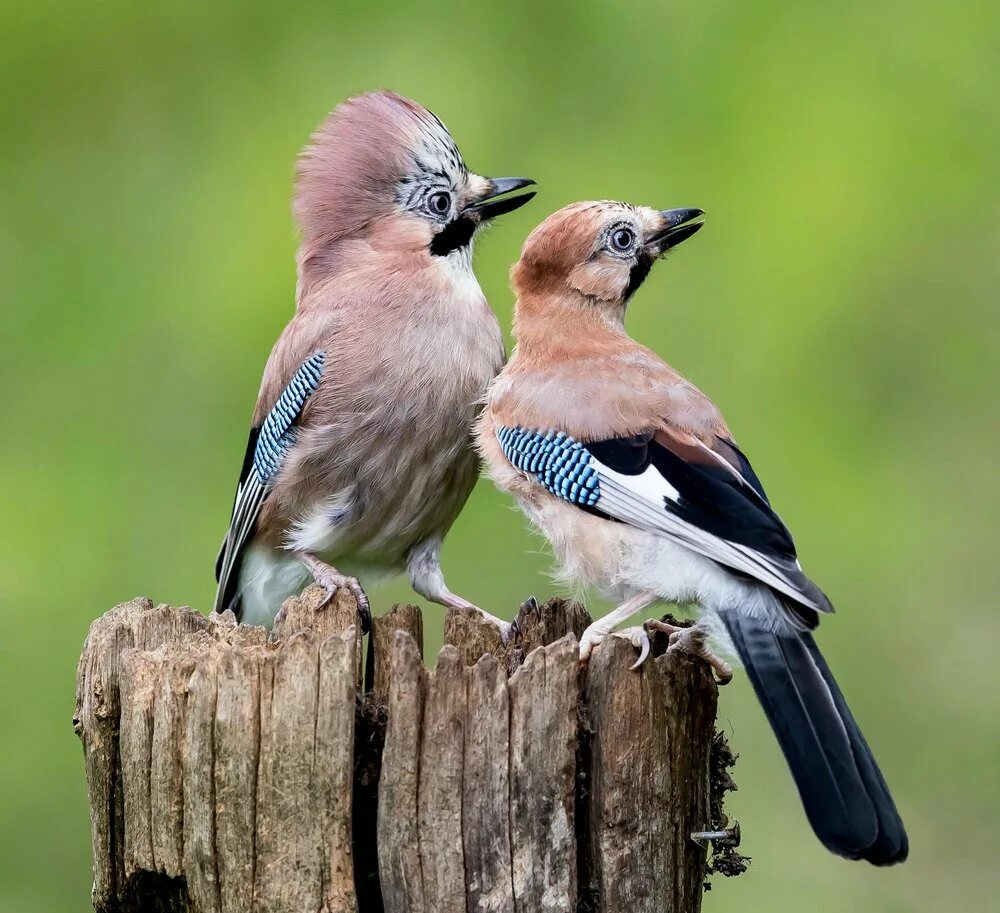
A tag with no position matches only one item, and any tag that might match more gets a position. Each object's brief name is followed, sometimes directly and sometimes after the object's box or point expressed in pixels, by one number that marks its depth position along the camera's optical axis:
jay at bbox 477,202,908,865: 6.61
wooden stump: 6.66
